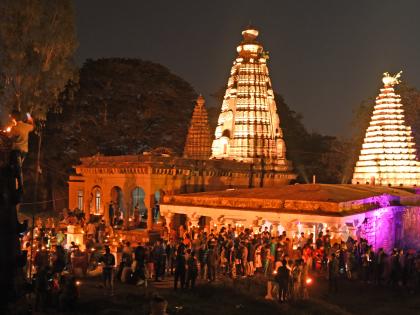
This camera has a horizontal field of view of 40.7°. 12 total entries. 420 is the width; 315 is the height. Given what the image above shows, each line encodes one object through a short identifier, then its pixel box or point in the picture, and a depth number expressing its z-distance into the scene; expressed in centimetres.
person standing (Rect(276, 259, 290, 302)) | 1388
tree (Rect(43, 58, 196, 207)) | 4407
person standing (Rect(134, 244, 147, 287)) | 1509
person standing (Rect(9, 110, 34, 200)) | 859
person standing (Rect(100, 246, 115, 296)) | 1420
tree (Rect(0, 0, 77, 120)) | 2373
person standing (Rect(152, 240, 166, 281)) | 1653
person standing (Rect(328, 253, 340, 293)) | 1658
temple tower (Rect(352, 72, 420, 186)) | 3372
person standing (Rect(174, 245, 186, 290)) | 1478
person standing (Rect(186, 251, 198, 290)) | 1491
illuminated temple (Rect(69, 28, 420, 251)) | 2227
